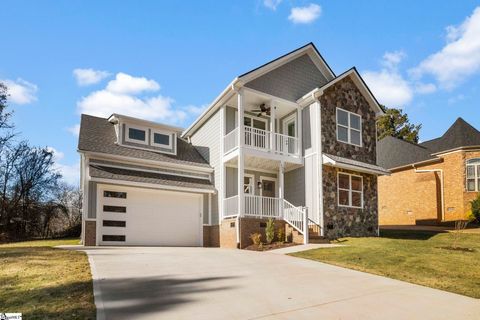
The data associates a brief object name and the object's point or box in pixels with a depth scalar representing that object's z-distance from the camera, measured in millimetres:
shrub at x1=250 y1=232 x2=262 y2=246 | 14595
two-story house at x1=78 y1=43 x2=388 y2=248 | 15586
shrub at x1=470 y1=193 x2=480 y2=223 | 20422
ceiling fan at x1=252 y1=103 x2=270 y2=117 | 17625
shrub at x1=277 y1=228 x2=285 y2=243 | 15195
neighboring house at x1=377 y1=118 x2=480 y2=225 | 23062
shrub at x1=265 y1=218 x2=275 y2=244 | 14766
